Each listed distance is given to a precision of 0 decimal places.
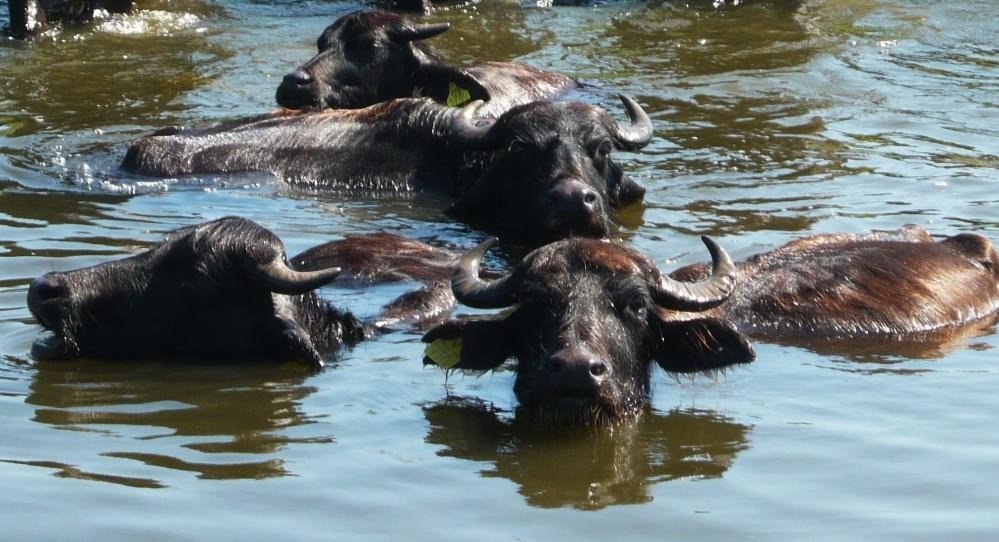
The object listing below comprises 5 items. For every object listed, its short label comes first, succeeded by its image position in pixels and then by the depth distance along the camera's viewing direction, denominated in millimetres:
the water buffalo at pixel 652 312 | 7215
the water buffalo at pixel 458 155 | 11414
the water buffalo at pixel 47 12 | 19078
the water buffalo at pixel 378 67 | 14992
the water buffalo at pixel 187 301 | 8094
